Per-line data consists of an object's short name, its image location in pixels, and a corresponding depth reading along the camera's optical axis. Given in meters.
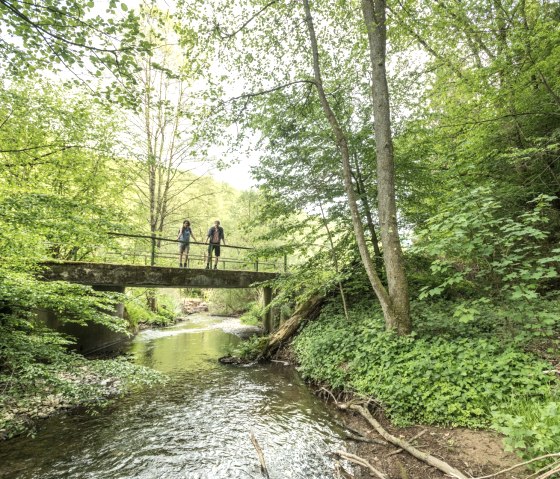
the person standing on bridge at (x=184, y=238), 11.64
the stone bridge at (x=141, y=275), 8.68
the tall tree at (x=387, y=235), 5.80
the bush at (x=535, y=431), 2.79
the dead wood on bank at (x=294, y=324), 10.10
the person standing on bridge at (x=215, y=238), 12.04
